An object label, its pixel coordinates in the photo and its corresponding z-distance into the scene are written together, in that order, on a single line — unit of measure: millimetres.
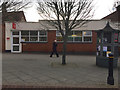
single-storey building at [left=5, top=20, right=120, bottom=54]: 13773
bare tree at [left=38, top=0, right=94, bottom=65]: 6598
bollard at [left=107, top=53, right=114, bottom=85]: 3955
